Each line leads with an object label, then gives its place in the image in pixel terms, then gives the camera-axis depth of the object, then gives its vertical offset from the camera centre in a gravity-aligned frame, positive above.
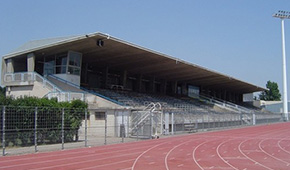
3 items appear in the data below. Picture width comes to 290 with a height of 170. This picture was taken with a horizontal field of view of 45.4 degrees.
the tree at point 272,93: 129.50 +6.78
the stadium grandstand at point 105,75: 31.70 +4.76
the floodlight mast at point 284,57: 75.19 +11.56
